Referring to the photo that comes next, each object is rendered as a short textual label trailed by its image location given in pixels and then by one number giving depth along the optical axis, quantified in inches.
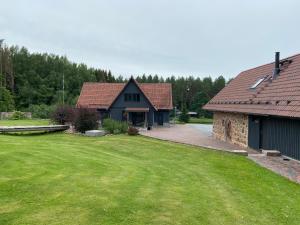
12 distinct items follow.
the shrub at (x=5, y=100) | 1600.9
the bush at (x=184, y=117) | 1601.4
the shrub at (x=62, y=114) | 872.1
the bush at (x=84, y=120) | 743.4
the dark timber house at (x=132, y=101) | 1135.9
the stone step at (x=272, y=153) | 439.8
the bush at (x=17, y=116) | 1406.7
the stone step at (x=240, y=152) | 449.9
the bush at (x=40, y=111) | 1495.7
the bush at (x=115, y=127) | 766.1
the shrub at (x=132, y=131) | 729.1
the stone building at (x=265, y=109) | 418.1
